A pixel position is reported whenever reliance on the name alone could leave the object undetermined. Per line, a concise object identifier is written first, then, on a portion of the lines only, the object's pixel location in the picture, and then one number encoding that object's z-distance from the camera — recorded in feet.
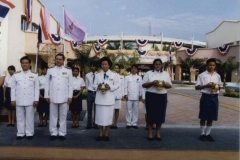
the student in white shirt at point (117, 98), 22.99
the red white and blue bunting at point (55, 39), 56.56
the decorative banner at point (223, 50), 100.41
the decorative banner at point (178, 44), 116.06
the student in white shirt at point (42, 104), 22.91
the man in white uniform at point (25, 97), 18.61
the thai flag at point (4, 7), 22.16
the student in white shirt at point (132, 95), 23.38
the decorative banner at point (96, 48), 97.25
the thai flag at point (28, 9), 43.51
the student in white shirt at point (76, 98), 22.79
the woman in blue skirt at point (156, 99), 18.84
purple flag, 43.28
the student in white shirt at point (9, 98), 22.66
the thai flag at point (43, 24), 39.75
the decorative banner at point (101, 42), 106.28
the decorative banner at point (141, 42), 117.80
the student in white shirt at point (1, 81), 19.83
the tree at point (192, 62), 104.44
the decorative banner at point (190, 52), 112.68
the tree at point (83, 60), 56.18
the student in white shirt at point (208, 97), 19.25
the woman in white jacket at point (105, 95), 18.44
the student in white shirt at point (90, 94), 22.17
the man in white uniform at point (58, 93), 18.63
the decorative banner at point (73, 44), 73.82
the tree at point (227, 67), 88.53
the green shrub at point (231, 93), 56.37
